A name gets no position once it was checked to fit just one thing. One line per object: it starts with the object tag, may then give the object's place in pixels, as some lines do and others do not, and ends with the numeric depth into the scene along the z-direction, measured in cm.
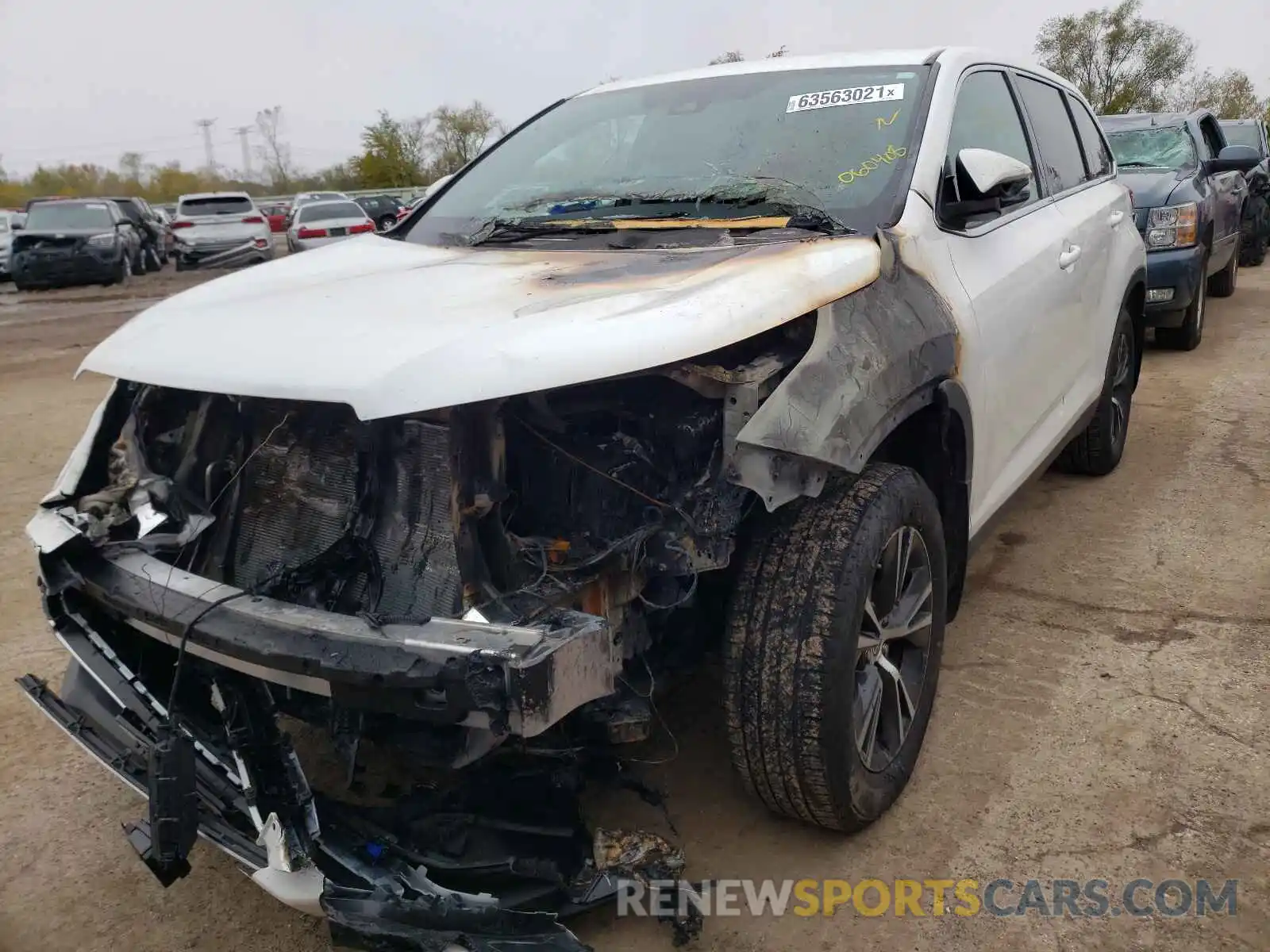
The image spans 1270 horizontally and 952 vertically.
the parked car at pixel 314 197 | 2762
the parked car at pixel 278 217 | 2886
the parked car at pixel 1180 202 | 689
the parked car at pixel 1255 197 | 1105
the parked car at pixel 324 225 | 1753
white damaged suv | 180
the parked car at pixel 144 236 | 1922
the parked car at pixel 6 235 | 1923
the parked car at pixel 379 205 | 2685
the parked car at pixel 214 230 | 1820
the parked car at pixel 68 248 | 1599
